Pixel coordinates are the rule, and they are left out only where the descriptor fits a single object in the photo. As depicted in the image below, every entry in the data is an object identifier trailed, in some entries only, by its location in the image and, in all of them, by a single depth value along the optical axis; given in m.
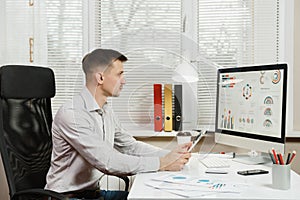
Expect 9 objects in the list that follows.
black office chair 1.75
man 1.56
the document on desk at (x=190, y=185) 1.42
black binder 1.54
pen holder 1.47
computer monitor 1.82
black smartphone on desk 1.73
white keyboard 1.89
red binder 1.53
